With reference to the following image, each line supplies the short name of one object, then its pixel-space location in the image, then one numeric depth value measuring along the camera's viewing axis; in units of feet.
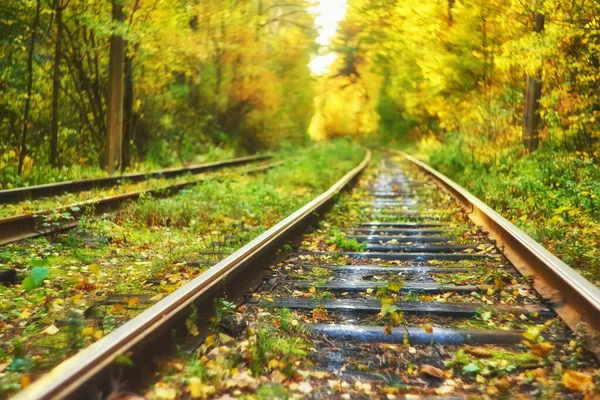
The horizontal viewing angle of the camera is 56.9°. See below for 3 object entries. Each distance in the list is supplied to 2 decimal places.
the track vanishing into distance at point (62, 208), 18.98
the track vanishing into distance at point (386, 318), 8.20
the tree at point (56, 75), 37.81
